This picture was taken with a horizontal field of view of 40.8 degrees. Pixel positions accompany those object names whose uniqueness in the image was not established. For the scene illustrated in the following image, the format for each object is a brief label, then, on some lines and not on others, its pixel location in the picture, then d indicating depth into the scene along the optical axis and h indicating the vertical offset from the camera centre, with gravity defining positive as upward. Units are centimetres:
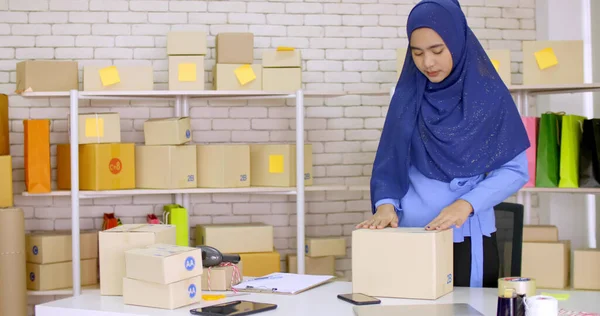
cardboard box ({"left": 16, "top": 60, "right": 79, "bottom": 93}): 436 +41
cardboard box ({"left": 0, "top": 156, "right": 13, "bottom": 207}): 422 -16
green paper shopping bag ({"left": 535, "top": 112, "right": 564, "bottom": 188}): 436 -3
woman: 245 +0
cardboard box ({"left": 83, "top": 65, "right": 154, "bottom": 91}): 438 +39
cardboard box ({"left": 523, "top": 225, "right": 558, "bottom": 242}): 441 -49
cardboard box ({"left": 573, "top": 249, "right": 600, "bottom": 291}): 421 -64
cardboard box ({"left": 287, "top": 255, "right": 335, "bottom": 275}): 468 -68
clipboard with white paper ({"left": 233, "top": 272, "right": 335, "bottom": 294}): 240 -42
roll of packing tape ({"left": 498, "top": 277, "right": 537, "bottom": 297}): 201 -35
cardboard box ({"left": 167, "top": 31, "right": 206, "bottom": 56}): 440 +58
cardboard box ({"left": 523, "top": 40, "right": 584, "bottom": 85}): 434 +45
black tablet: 209 -42
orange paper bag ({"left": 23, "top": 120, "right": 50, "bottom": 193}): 427 -2
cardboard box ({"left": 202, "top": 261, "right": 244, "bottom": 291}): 247 -40
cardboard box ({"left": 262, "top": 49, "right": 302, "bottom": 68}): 447 +49
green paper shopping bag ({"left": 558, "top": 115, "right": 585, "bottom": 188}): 432 -3
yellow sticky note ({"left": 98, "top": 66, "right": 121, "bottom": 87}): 438 +41
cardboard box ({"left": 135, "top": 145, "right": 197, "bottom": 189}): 439 -9
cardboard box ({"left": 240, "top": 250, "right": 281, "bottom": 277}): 448 -64
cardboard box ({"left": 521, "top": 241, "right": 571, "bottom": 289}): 430 -63
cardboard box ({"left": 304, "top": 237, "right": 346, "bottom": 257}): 467 -58
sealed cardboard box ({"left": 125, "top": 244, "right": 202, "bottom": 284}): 215 -31
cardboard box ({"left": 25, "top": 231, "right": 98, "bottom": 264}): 437 -53
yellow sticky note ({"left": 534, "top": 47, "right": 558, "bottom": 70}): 436 +47
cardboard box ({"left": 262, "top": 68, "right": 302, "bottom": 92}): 448 +38
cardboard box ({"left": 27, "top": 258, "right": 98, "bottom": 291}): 436 -68
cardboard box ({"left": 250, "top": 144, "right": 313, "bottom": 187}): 455 -9
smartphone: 219 -42
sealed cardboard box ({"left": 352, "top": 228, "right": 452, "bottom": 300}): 219 -32
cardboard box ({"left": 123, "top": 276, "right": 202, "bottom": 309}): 218 -40
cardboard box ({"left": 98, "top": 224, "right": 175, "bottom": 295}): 236 -30
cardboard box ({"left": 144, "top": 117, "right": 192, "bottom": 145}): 437 +10
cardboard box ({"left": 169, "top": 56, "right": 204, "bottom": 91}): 441 +42
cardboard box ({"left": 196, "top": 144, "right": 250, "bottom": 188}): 448 -9
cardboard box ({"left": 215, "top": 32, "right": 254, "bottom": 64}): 446 +56
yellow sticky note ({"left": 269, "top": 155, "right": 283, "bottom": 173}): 455 -9
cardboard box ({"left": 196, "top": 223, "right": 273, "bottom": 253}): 452 -50
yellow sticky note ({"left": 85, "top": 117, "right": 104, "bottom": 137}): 434 +12
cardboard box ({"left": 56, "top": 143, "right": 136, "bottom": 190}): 434 -9
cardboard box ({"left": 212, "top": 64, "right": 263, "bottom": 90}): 445 +39
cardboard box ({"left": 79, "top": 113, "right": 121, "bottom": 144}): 433 +12
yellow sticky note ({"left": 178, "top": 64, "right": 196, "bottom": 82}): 442 +42
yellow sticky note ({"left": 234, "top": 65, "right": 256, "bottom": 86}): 445 +41
